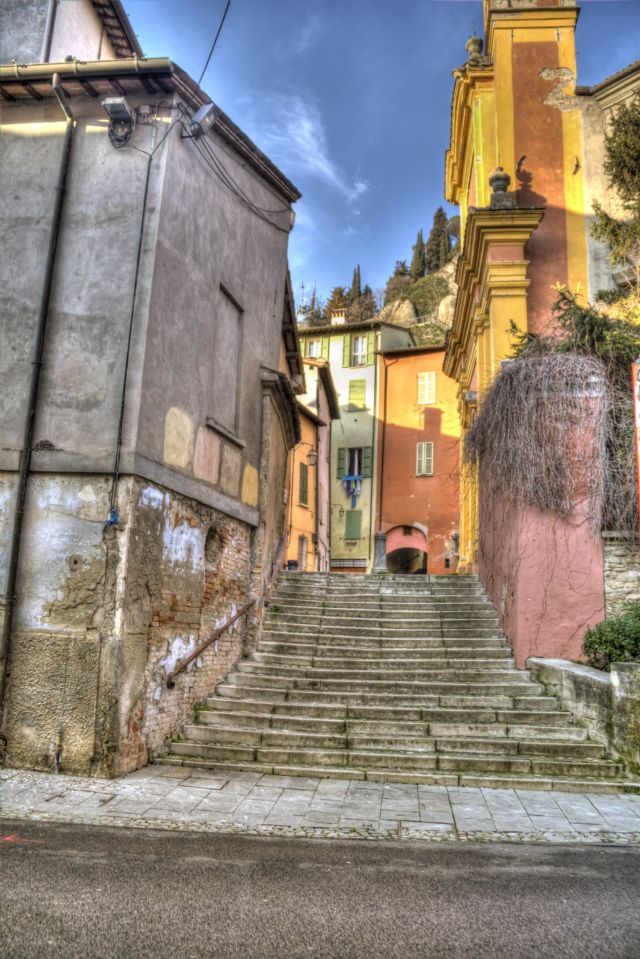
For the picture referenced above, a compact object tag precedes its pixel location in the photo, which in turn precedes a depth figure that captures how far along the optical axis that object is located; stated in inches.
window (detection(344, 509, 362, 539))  1149.1
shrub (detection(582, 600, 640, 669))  311.1
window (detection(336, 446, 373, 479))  1162.6
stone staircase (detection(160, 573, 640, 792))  280.5
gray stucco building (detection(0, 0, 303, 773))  265.6
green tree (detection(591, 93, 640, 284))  479.8
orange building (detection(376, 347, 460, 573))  1091.9
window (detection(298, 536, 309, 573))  932.0
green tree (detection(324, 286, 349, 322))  2257.0
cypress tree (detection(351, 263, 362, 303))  2471.0
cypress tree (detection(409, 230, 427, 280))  2529.5
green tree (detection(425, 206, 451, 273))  2439.7
